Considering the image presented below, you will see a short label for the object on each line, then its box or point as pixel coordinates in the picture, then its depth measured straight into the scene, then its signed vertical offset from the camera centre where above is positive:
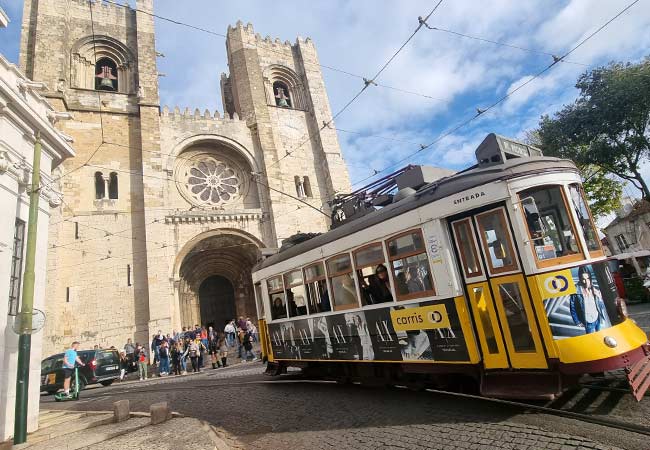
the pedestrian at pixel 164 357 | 14.36 -0.54
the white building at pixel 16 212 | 5.82 +2.59
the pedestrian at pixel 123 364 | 14.54 -0.59
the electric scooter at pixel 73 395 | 10.30 -0.98
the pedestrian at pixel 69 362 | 10.13 -0.12
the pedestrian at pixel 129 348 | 16.00 -0.02
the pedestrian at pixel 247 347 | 14.30 -0.69
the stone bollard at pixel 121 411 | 5.97 -0.96
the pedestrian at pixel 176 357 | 14.10 -0.61
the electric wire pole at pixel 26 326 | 5.28 +0.56
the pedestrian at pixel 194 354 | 13.72 -0.58
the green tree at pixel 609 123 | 14.98 +6.03
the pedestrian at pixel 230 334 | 16.75 -0.11
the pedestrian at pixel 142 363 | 14.23 -0.66
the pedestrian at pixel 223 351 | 14.26 -0.72
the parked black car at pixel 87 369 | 12.48 -0.45
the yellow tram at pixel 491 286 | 3.87 +0.04
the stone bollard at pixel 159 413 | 5.39 -0.99
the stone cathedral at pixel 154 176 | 16.94 +8.51
